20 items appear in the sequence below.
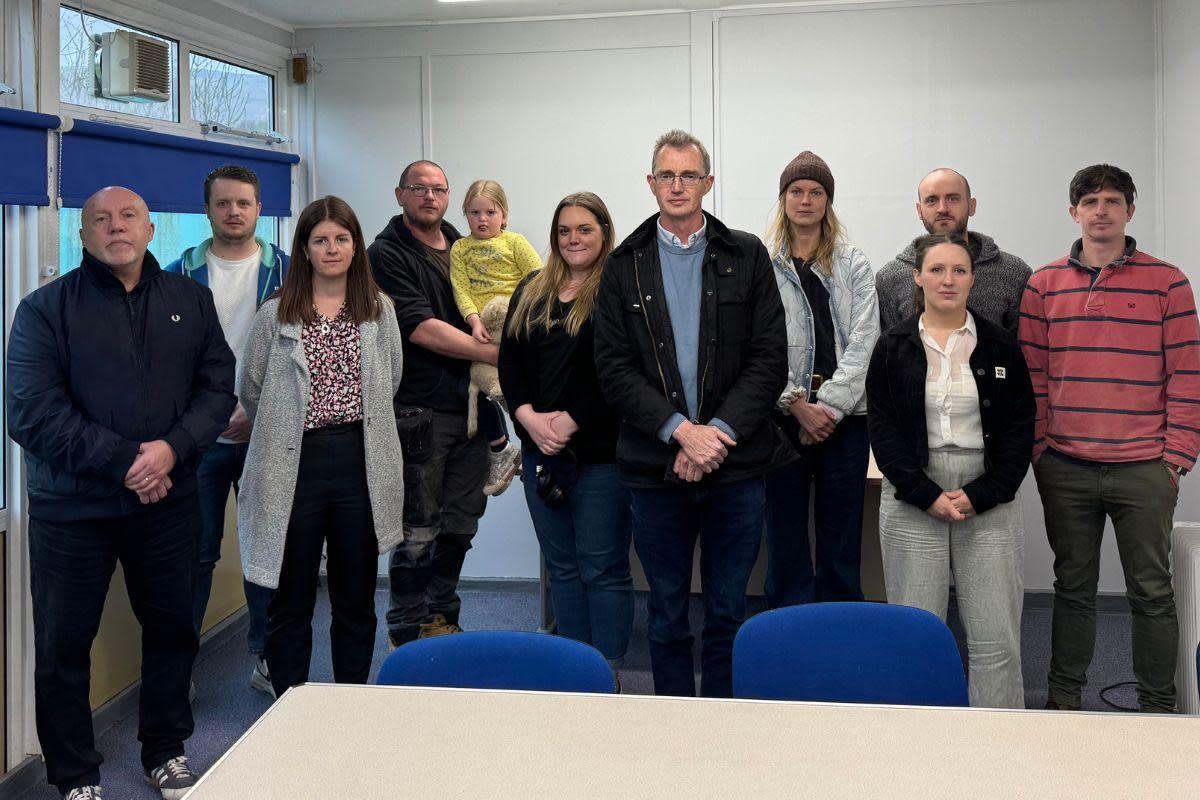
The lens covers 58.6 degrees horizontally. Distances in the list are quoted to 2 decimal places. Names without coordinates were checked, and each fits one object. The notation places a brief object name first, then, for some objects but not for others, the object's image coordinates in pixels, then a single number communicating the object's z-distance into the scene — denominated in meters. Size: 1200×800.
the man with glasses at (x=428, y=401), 3.52
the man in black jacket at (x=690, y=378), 2.84
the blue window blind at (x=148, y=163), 3.46
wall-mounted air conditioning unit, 3.74
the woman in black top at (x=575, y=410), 3.14
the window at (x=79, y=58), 3.57
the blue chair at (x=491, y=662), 1.93
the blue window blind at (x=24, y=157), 3.12
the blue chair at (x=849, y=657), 1.97
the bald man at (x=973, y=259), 3.43
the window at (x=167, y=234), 3.54
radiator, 3.16
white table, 1.47
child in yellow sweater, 3.65
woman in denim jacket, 3.32
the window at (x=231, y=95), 4.49
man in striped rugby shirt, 3.12
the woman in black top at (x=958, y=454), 2.93
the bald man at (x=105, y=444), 2.78
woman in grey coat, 3.05
